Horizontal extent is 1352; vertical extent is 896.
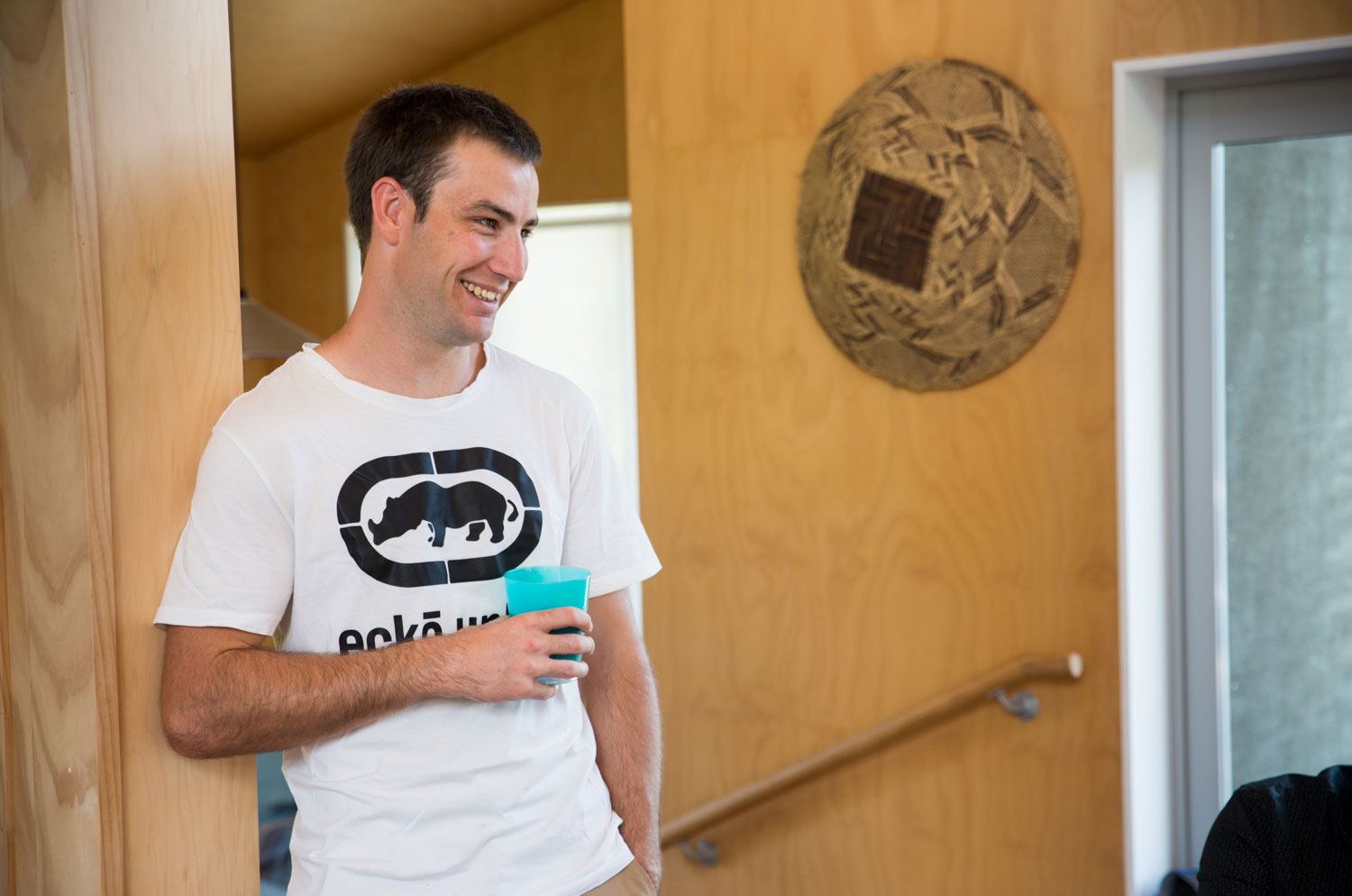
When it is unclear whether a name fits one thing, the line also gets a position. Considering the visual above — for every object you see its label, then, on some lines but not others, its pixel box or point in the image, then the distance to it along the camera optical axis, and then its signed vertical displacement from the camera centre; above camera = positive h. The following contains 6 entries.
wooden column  1.18 +0.02
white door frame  2.42 -0.13
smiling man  1.30 -0.18
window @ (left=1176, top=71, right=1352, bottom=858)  2.50 -0.09
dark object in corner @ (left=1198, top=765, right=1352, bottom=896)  2.03 -0.79
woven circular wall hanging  2.49 +0.40
